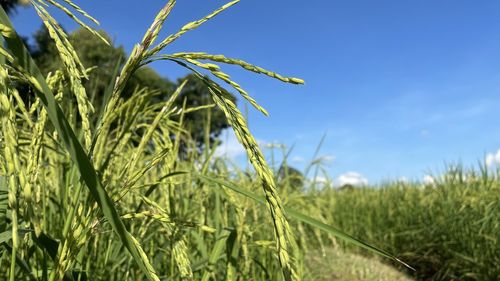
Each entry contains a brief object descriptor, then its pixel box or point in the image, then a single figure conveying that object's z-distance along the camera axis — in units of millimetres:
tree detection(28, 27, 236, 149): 17858
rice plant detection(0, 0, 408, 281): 462
